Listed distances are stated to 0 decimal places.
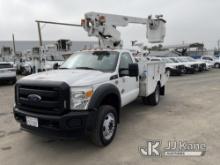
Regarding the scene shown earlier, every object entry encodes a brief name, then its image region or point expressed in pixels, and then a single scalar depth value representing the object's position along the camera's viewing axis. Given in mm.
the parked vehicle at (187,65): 18914
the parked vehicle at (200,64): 20475
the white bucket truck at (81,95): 3381
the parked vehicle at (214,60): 26859
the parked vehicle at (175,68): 17641
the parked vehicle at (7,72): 13216
